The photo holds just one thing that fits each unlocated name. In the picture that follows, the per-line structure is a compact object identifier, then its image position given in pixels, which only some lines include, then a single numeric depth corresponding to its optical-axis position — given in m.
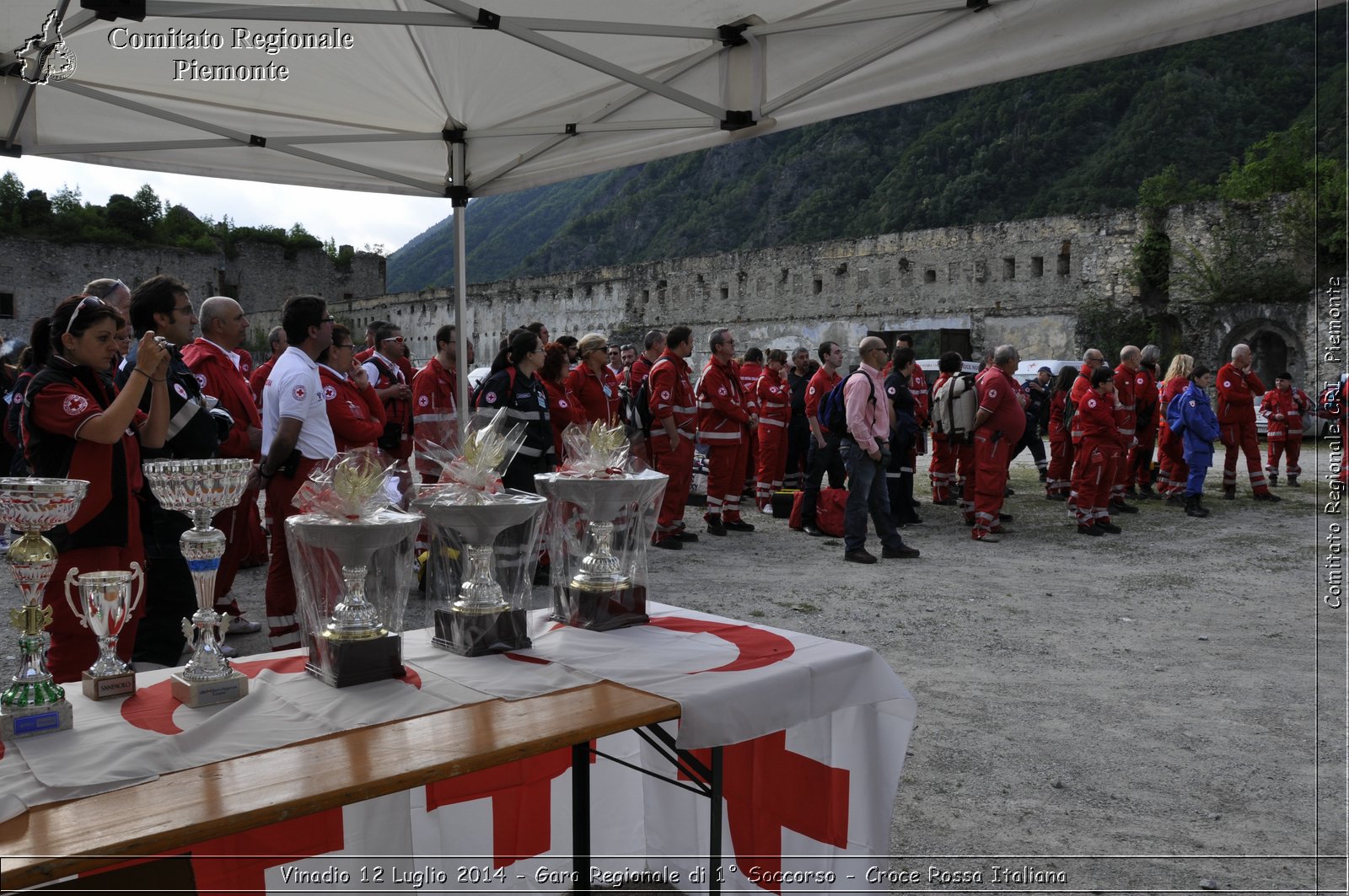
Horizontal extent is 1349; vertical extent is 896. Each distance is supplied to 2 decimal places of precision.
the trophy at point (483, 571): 2.44
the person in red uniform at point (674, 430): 8.59
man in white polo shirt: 4.48
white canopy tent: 3.67
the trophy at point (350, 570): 2.17
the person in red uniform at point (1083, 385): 9.66
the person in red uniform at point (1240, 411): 11.80
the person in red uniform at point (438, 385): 7.75
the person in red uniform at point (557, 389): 7.23
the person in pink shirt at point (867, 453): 7.49
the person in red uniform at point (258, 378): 6.70
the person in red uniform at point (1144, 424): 11.59
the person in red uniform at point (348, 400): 4.88
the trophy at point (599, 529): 2.80
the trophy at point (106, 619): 1.98
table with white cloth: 1.66
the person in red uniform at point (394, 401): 6.95
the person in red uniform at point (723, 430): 9.19
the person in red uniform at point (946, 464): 11.09
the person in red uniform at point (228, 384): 4.88
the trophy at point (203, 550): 2.05
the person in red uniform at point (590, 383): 8.00
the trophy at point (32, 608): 1.87
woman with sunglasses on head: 2.83
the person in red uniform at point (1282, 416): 12.72
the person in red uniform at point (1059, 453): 11.94
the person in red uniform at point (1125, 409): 10.41
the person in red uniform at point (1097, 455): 9.45
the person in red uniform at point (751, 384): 12.30
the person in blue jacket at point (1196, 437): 10.83
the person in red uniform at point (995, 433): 8.92
